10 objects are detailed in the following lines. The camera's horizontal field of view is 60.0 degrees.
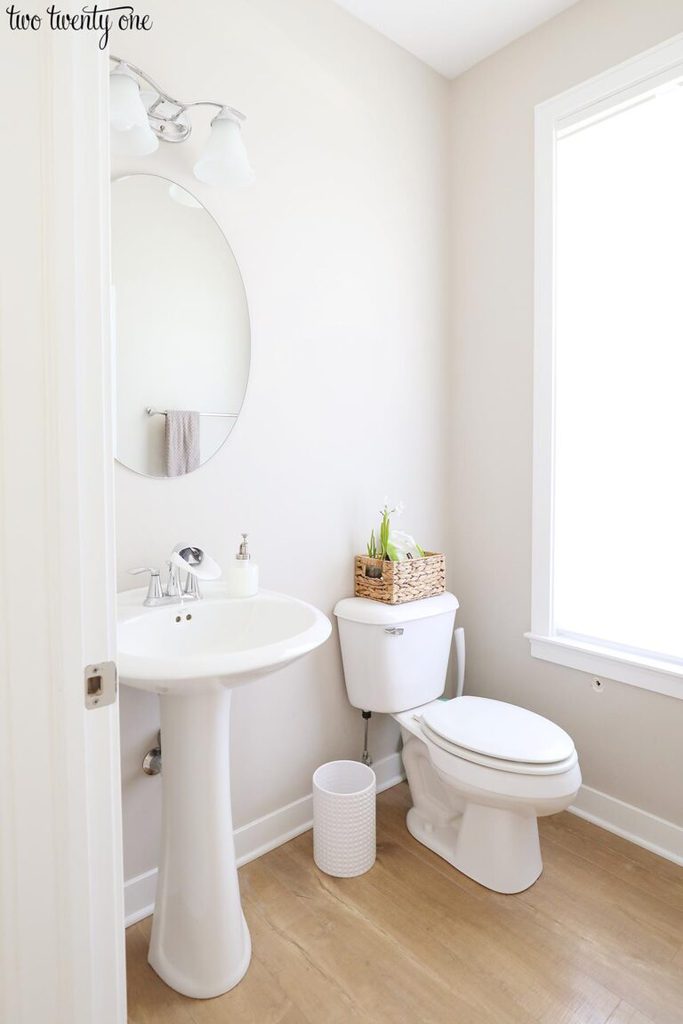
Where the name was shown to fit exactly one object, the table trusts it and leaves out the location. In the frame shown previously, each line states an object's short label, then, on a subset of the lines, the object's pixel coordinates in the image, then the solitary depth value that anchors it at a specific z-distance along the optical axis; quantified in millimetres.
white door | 655
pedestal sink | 1319
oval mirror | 1493
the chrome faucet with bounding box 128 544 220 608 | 1461
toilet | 1563
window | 1799
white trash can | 1725
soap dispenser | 1545
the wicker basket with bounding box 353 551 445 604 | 1942
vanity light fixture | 1321
